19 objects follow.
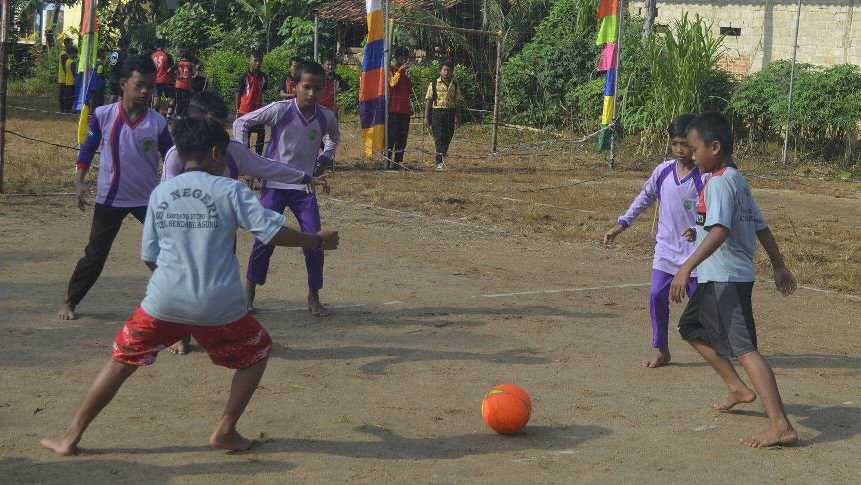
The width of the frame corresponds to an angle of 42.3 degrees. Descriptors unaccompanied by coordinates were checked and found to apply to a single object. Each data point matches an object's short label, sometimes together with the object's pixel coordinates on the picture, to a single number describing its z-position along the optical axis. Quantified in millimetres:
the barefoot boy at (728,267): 5566
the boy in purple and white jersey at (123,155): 7574
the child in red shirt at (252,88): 17109
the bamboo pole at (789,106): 19875
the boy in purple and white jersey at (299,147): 8172
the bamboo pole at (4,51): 13336
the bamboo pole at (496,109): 19266
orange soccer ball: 5562
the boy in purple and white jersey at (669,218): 6969
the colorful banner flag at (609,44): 18438
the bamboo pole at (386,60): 17478
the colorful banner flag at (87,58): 14352
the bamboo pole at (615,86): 18109
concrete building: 22312
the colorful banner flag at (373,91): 17234
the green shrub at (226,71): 30750
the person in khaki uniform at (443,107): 18391
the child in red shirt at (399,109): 18203
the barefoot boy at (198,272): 4887
